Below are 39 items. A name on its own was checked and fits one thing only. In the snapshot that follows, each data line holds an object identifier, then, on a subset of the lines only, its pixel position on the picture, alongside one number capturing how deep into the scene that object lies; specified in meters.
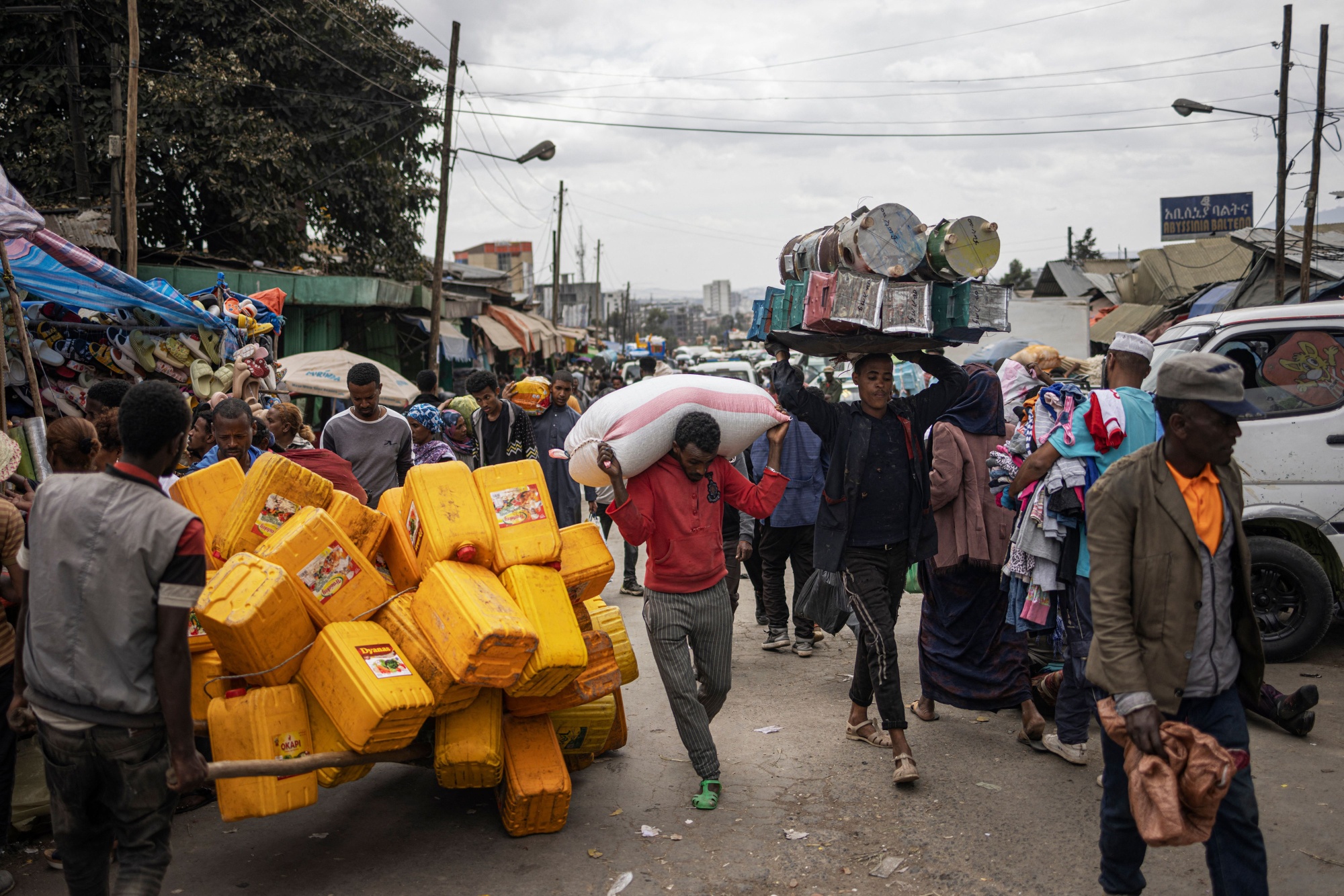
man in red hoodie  4.37
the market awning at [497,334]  23.20
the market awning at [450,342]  19.69
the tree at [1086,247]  50.28
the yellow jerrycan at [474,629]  3.46
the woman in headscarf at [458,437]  8.58
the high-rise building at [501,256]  60.97
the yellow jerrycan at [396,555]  4.09
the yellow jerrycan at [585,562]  4.20
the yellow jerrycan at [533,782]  3.93
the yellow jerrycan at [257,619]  3.42
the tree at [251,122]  15.73
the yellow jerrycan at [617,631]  4.54
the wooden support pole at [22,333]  5.84
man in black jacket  4.74
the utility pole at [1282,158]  17.31
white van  6.20
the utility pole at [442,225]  17.55
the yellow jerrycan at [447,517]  3.88
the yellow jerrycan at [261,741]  3.51
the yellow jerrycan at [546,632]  3.65
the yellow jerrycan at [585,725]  4.30
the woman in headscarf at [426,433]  7.45
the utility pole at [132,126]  10.35
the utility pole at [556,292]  36.31
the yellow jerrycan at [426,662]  3.57
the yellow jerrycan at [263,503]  4.01
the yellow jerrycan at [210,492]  4.29
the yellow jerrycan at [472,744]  3.73
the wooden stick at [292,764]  3.19
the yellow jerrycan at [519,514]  3.96
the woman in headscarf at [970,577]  5.19
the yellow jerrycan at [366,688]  3.40
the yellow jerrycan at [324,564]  3.65
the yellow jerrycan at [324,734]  3.61
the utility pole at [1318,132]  18.14
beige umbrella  11.94
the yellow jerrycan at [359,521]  4.07
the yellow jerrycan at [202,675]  3.89
